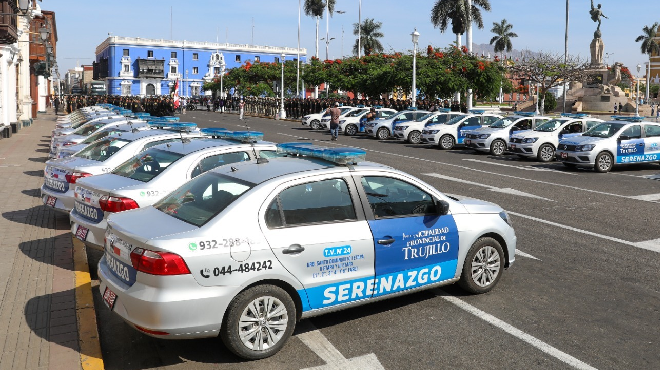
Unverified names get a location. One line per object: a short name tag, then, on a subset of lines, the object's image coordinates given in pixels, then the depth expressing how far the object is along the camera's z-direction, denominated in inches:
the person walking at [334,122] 1174.3
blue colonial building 4195.4
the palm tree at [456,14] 2166.6
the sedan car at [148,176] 303.1
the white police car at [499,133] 956.0
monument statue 2615.7
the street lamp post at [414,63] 1393.3
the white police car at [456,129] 1043.9
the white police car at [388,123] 1197.1
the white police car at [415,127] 1122.7
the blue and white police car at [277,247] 197.6
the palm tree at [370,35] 3506.4
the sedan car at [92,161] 385.7
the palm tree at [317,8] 3314.5
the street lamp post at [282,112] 2104.1
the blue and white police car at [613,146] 748.6
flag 1943.2
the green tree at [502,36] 4411.9
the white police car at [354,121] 1343.5
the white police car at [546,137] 870.4
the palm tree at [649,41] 4117.1
